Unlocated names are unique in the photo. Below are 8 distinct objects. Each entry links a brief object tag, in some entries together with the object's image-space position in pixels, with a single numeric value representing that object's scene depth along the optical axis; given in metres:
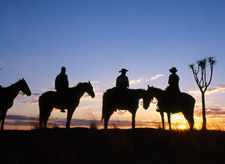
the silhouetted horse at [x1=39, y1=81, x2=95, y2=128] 15.00
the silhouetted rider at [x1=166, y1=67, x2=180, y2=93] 15.49
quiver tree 25.41
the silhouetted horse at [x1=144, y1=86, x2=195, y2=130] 15.55
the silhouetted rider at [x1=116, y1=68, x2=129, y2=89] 14.84
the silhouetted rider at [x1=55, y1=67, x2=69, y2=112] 14.90
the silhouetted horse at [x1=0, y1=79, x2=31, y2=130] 14.54
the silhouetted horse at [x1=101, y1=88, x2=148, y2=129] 14.87
